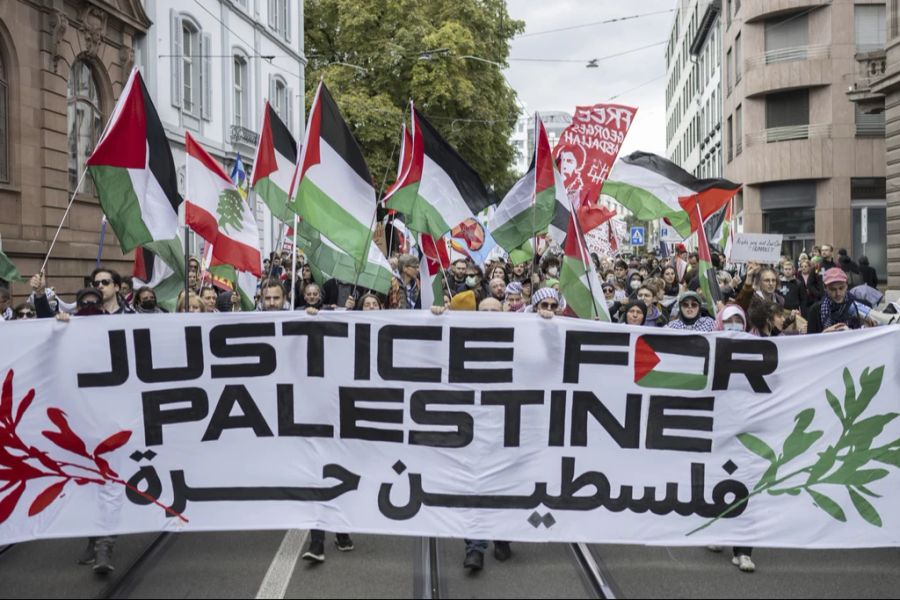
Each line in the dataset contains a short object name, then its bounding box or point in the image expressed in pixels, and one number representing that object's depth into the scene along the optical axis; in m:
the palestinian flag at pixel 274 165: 8.87
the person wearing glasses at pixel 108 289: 7.34
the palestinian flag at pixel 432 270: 9.27
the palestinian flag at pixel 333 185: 7.40
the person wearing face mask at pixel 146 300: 9.56
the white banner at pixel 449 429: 6.12
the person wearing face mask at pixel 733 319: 7.35
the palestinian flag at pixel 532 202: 8.65
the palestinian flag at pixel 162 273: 8.22
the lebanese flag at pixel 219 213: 9.00
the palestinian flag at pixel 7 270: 9.62
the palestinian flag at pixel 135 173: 7.76
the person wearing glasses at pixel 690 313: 8.03
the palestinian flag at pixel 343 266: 8.34
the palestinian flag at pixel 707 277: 8.98
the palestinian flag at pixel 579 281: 7.61
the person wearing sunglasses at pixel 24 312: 9.27
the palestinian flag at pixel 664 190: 11.28
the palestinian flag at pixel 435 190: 8.74
